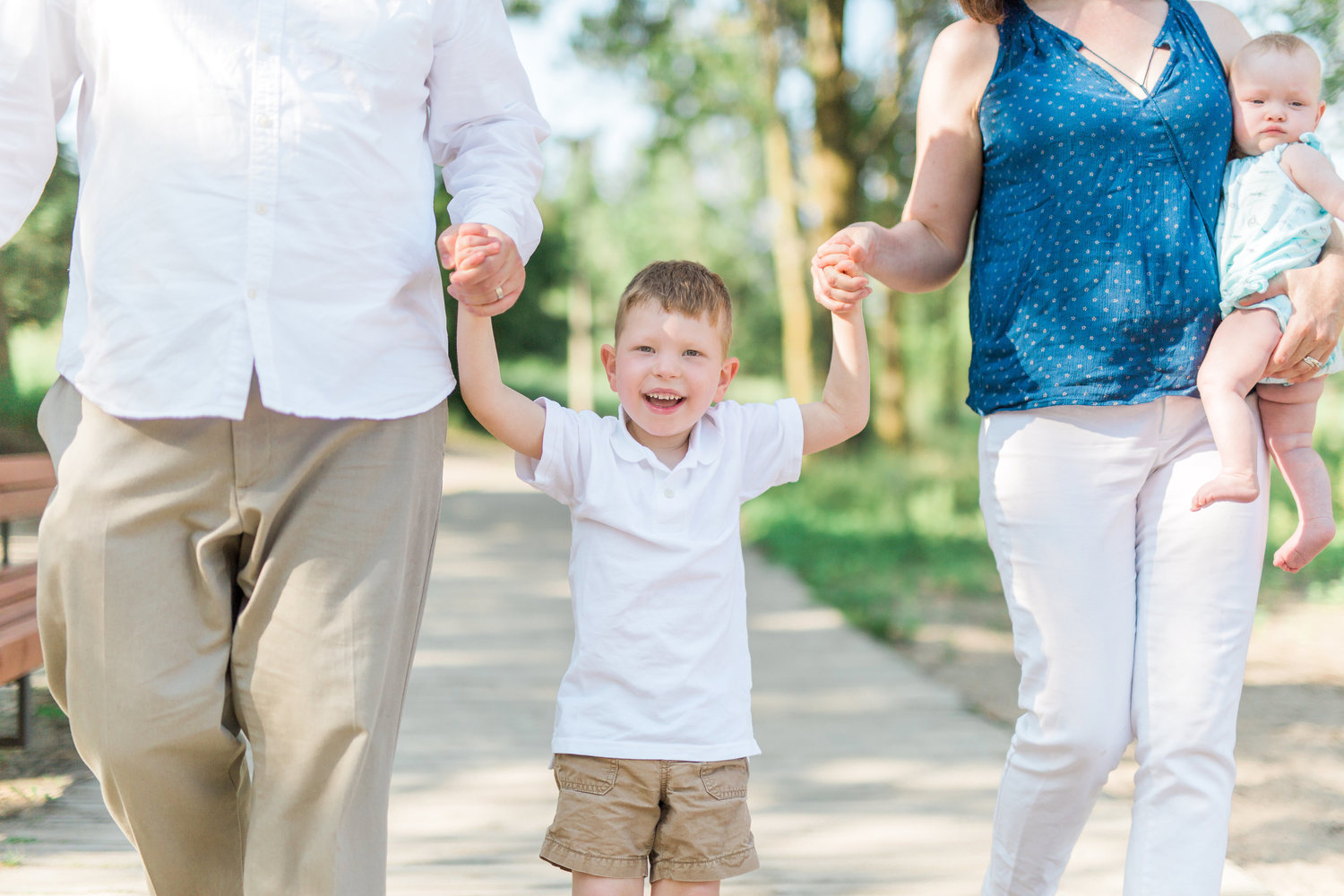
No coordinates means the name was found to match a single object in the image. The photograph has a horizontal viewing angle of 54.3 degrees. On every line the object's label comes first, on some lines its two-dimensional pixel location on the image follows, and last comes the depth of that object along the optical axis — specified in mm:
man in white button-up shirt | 1906
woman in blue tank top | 2283
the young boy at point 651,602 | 2285
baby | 2225
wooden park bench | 3395
